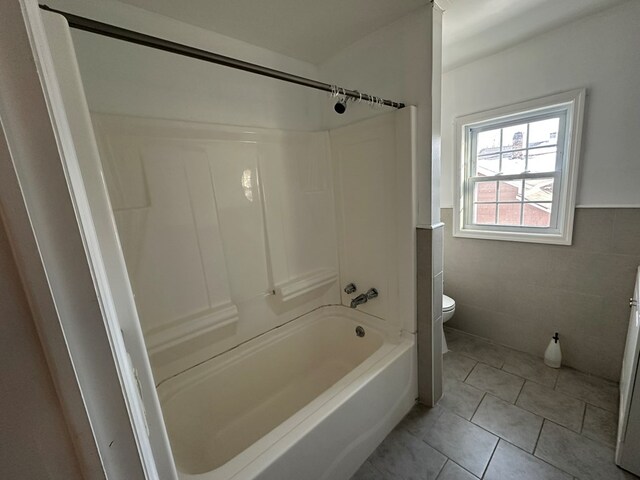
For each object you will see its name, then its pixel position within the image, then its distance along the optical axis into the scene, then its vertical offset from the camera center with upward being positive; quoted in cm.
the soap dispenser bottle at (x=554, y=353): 185 -130
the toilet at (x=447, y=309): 207 -103
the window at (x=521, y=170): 171 +3
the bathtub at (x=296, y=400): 102 -107
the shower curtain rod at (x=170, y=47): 65 +46
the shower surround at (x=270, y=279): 117 -51
